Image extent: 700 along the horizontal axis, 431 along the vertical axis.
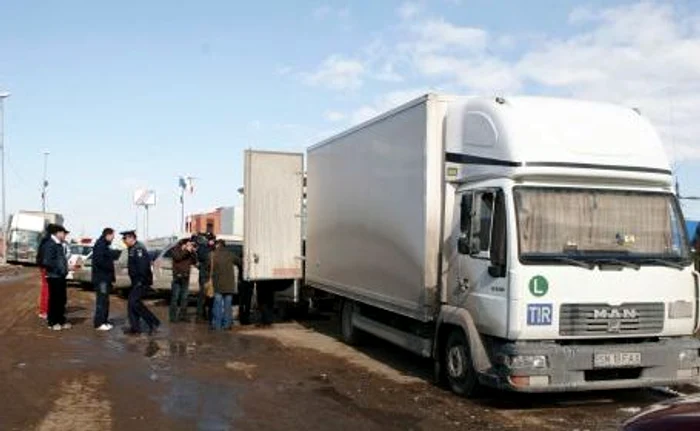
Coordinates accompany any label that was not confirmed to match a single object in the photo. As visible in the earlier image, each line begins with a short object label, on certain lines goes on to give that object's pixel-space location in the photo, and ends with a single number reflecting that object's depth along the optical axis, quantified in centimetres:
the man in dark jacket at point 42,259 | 1576
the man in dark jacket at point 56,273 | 1557
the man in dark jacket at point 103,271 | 1600
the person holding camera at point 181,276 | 1728
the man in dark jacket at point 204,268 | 1778
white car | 2686
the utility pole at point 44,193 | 7294
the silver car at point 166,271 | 2011
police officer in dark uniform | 1568
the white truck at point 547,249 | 871
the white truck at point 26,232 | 4947
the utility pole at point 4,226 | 5256
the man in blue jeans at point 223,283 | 1631
